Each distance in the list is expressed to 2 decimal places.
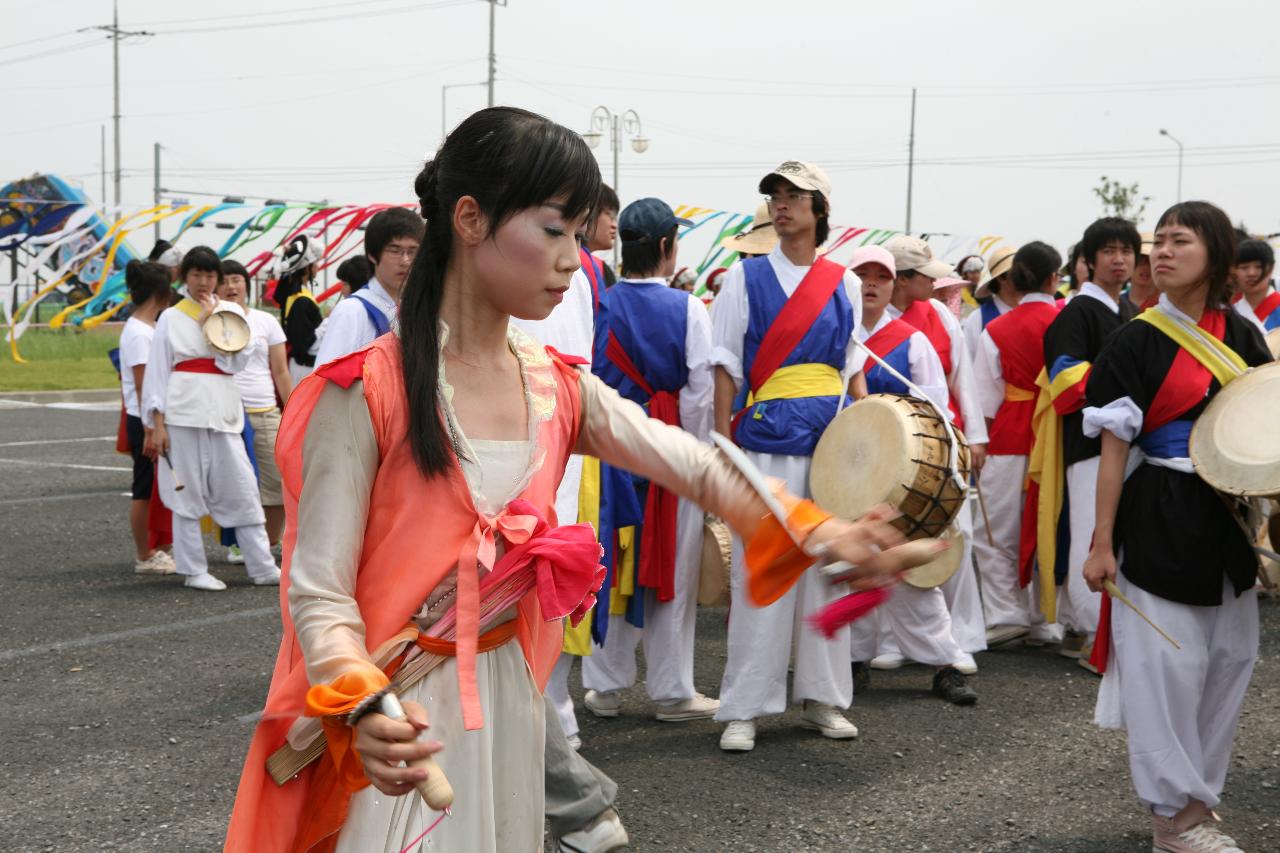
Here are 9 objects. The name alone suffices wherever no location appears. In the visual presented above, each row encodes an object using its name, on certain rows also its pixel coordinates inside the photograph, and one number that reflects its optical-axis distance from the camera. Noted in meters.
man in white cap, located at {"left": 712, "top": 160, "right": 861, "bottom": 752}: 5.36
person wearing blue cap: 5.72
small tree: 38.03
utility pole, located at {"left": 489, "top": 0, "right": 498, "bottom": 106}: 34.94
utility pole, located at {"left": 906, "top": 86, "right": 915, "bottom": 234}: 44.22
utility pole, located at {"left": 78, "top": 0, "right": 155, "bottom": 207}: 42.83
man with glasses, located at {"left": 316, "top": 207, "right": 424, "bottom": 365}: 5.16
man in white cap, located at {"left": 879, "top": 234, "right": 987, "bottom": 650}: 6.74
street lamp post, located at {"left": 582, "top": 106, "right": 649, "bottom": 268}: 24.56
